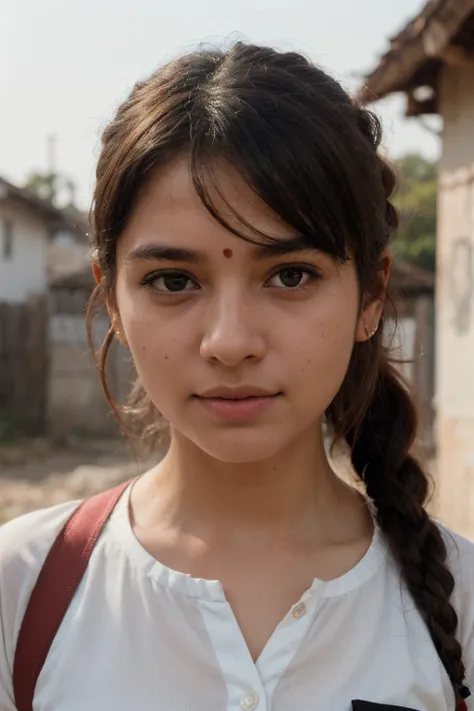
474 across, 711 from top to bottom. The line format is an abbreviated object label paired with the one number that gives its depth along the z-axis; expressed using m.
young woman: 1.37
